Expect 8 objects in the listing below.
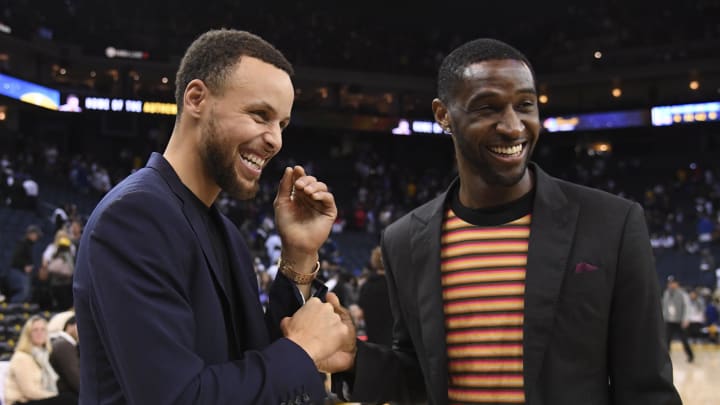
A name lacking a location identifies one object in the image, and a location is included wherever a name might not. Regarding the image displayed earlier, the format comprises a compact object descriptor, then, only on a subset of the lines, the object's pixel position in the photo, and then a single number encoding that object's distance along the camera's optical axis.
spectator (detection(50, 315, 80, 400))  5.48
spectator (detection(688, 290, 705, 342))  14.40
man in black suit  1.94
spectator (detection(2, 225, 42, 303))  10.70
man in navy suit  1.47
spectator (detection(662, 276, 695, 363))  12.55
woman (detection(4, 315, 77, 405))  5.54
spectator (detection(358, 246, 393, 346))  5.89
